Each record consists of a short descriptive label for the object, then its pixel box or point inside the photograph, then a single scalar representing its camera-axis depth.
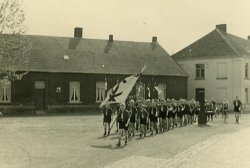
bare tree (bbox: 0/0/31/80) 23.11
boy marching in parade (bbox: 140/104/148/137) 19.58
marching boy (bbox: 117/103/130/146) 16.89
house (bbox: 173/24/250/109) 44.69
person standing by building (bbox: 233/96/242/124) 27.28
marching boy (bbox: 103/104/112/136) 19.91
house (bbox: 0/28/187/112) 37.31
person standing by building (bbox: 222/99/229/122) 29.79
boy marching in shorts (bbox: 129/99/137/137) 18.79
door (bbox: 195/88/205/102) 26.83
